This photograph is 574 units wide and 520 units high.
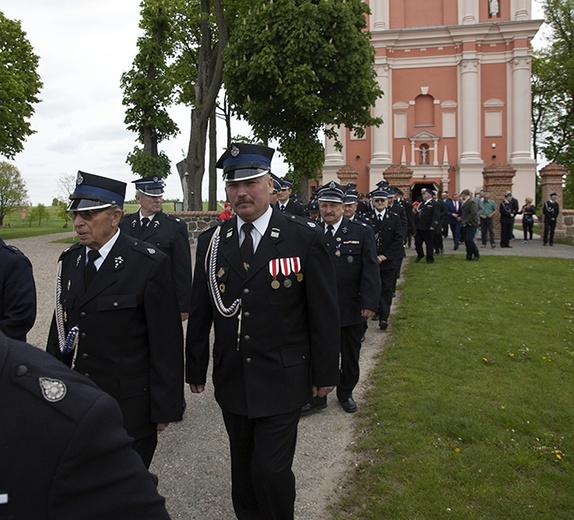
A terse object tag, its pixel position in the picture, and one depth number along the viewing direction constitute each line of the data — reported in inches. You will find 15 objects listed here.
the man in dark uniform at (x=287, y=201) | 361.2
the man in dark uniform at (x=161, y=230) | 244.5
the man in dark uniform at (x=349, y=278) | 220.5
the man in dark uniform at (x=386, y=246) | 351.6
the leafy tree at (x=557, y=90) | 1734.7
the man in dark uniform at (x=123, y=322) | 119.5
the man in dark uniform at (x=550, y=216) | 799.1
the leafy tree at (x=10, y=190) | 1699.1
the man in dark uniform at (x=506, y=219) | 781.9
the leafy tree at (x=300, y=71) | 778.8
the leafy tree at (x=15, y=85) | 1145.4
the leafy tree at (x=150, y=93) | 1066.1
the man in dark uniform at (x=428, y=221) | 615.2
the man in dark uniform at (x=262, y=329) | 122.6
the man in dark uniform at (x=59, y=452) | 45.7
